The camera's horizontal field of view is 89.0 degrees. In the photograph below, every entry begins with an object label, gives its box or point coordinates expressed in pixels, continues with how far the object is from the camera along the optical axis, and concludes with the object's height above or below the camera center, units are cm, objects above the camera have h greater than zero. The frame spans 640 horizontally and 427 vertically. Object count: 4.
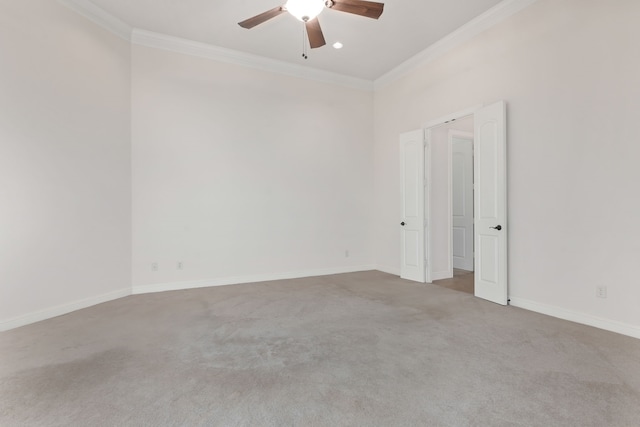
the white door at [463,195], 632 +30
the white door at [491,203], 383 +9
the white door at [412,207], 512 +6
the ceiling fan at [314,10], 262 +173
